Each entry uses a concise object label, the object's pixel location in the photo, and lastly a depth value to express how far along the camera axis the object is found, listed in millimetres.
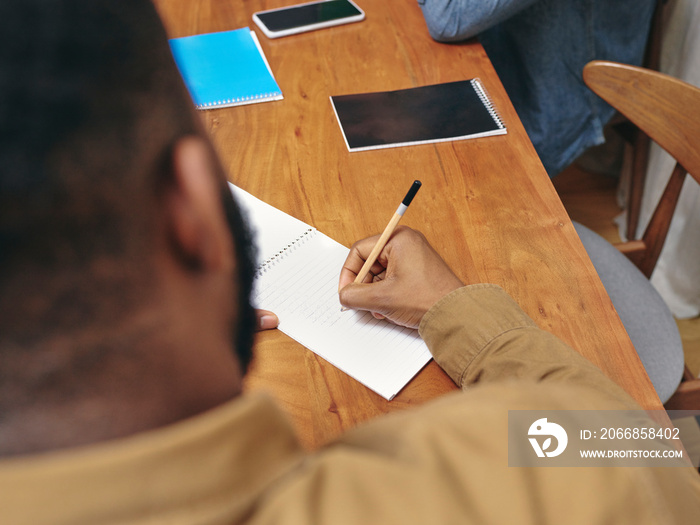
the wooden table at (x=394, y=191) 620
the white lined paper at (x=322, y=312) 628
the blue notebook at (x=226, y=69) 976
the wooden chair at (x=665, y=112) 881
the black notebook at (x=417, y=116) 901
